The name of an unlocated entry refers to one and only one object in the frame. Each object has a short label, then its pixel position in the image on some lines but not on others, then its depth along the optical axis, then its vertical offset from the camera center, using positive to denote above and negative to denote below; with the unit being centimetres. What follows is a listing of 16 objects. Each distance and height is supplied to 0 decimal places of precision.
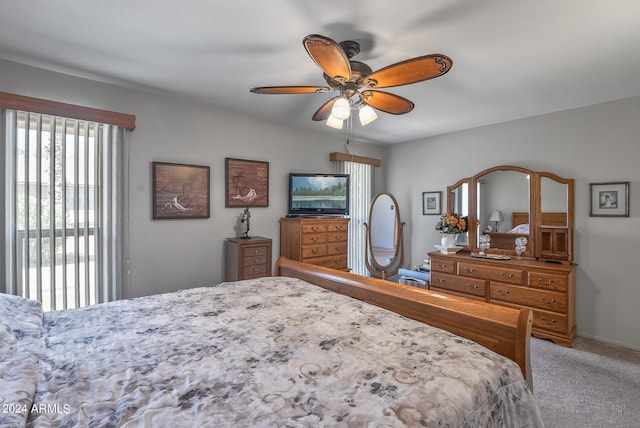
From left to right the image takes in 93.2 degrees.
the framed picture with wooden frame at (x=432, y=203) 443 +17
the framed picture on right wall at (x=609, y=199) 296 +16
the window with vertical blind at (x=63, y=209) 235 +4
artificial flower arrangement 394 -12
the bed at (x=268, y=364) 86 -56
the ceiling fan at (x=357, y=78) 152 +81
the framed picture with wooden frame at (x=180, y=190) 304 +24
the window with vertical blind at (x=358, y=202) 477 +20
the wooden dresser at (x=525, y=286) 296 -77
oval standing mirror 484 -38
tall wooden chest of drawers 379 -34
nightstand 328 -49
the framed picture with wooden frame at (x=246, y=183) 355 +38
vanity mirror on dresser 303 -45
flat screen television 404 +27
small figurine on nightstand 361 -9
